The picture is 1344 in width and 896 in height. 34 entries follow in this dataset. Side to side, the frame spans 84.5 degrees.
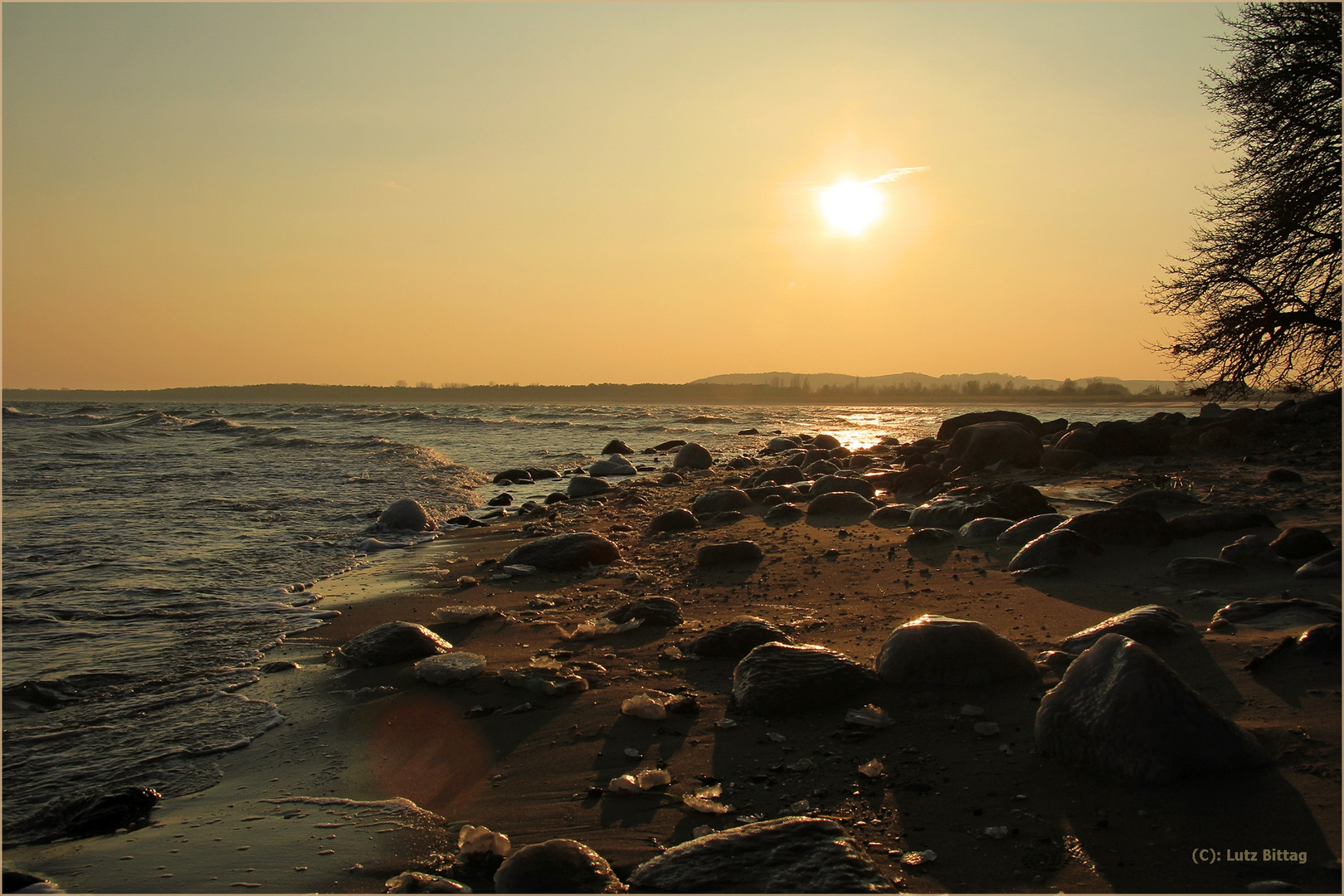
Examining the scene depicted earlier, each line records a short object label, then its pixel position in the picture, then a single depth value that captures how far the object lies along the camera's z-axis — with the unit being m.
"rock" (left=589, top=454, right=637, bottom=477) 14.63
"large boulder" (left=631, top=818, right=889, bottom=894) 1.93
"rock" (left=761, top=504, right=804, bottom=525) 7.92
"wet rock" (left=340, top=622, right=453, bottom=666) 4.11
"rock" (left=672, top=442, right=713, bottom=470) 15.44
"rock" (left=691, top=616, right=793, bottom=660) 3.85
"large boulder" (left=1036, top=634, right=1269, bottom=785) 2.23
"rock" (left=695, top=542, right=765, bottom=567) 6.15
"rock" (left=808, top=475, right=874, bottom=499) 9.01
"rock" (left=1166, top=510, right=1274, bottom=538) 5.13
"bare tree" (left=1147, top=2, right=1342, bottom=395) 10.32
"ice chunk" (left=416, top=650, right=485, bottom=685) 3.79
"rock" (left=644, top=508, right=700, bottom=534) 7.97
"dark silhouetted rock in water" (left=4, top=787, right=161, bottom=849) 2.57
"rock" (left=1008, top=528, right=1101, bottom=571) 4.90
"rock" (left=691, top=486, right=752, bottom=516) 8.89
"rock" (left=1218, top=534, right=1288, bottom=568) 4.24
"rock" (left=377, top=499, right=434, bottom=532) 8.76
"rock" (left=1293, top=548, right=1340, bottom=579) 3.92
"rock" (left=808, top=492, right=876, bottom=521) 7.99
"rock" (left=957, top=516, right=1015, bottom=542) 6.01
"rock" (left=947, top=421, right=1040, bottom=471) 10.16
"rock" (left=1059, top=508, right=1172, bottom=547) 5.03
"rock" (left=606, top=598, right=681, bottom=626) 4.58
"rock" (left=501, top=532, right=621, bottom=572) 6.37
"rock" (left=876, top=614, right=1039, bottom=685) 3.11
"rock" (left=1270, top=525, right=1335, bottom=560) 4.30
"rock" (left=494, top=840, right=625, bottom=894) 2.08
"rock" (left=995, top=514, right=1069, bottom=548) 5.66
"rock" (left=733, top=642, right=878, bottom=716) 3.08
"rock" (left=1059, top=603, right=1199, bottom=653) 3.31
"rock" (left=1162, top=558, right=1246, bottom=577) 4.25
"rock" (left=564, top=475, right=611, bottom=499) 11.48
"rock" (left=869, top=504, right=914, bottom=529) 7.28
